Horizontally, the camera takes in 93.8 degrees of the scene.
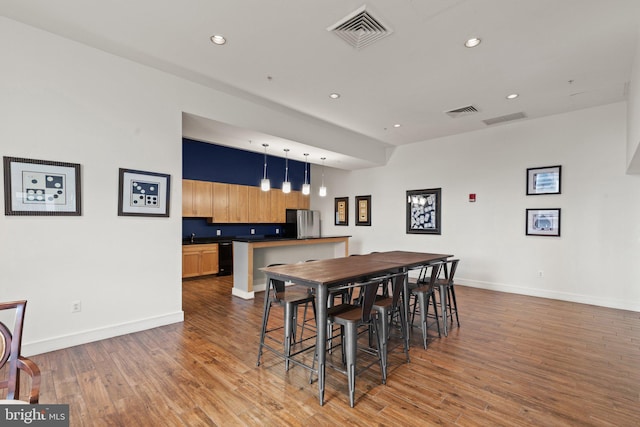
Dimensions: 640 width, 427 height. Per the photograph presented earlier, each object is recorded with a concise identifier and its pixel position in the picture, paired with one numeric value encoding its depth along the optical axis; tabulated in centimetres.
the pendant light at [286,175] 532
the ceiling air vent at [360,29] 259
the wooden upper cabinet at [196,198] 645
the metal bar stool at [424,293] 317
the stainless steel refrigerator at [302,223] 827
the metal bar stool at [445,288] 356
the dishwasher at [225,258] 690
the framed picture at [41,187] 273
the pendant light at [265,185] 495
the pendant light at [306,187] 571
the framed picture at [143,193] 337
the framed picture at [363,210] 772
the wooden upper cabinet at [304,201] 887
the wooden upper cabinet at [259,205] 765
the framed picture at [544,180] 503
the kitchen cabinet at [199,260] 632
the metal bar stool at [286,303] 267
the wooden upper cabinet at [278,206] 814
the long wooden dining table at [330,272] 226
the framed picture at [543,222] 503
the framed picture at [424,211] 646
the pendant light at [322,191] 610
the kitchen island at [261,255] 502
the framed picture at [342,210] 827
